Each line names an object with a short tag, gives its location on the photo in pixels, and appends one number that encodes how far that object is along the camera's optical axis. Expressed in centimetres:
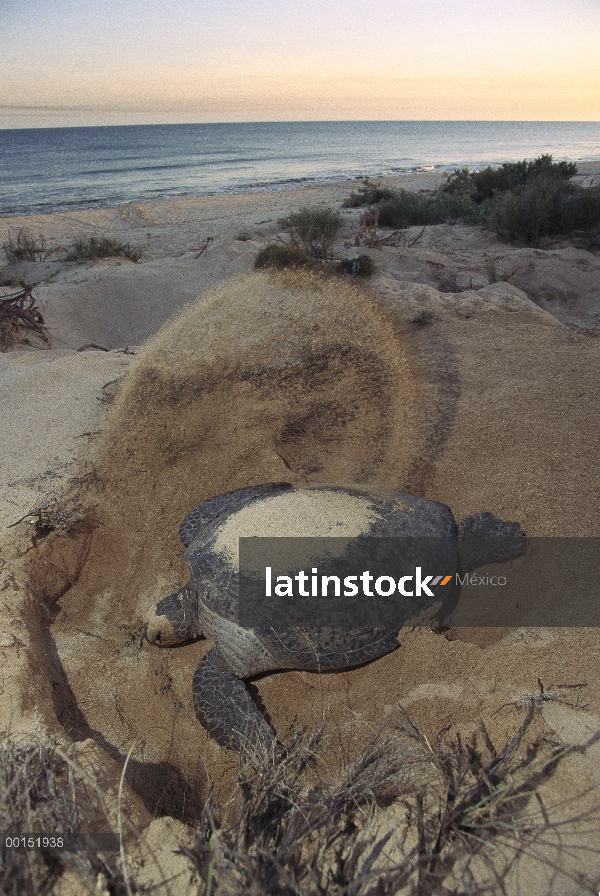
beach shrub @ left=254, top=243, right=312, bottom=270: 697
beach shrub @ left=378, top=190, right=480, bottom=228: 1101
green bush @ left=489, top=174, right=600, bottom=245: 891
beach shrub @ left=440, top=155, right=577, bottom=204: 1212
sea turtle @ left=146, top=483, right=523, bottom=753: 208
